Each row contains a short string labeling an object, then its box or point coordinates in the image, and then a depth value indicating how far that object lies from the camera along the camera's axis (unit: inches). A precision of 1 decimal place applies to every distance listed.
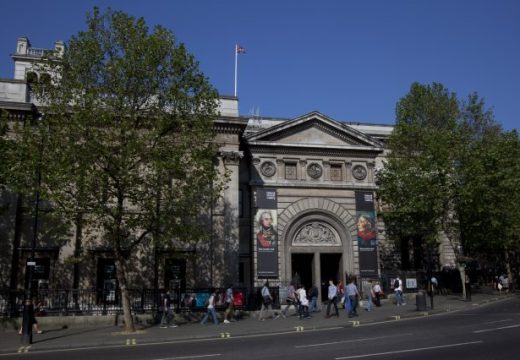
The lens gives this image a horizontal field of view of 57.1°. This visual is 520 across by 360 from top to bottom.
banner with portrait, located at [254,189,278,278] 1279.5
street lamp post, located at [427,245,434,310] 1026.1
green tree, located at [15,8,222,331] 794.2
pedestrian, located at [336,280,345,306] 1214.8
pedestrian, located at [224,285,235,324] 930.5
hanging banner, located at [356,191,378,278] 1351.3
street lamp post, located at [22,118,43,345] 693.3
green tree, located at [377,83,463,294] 1304.1
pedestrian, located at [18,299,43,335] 719.9
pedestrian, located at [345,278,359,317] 955.3
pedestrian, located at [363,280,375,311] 1066.1
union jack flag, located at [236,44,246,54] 1524.4
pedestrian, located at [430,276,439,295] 1410.7
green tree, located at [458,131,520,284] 1300.4
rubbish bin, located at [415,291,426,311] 984.3
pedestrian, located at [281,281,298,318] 1019.2
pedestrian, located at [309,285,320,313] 1042.1
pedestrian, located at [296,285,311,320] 942.9
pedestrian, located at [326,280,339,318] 955.3
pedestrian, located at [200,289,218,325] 896.5
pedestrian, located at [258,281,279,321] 984.3
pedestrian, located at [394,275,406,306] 1147.9
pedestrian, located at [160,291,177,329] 902.1
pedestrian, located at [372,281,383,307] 1162.6
